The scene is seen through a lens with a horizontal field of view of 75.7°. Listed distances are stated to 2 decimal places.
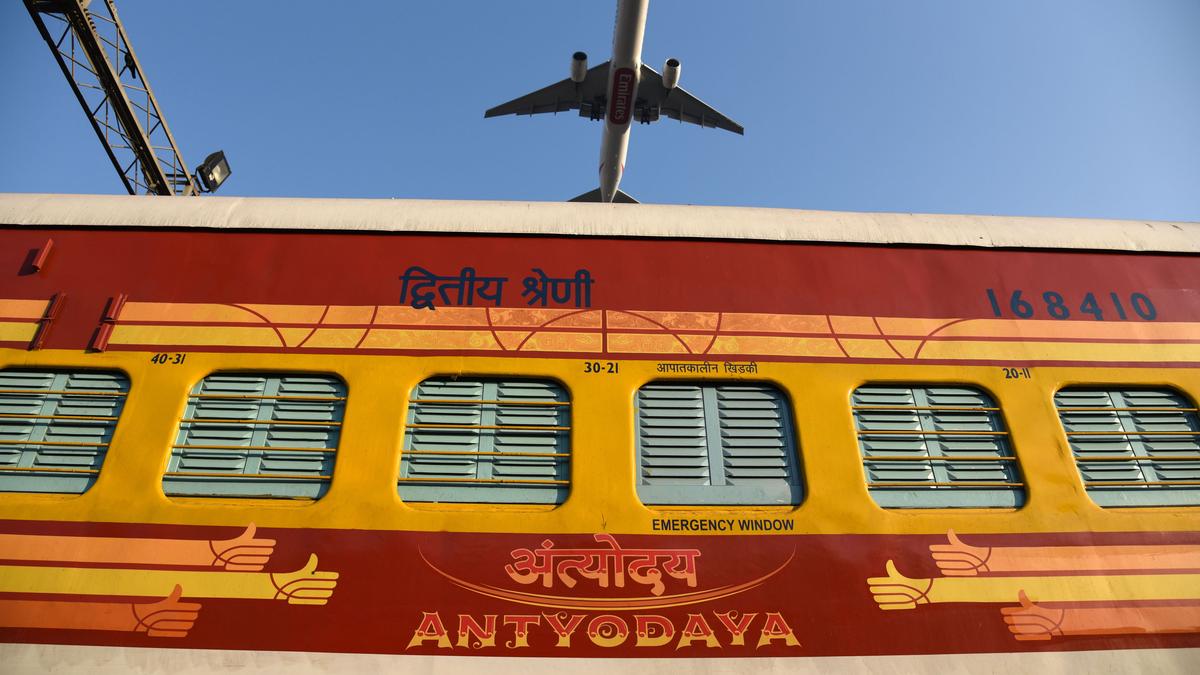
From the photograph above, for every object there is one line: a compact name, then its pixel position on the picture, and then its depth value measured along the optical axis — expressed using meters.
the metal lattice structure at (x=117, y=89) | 15.64
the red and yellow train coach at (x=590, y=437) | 3.72
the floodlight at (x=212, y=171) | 18.53
